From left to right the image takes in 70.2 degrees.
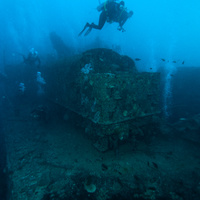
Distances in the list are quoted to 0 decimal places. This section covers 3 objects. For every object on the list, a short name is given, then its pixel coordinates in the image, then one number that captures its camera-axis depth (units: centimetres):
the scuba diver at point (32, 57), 955
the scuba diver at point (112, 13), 610
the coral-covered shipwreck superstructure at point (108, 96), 382
